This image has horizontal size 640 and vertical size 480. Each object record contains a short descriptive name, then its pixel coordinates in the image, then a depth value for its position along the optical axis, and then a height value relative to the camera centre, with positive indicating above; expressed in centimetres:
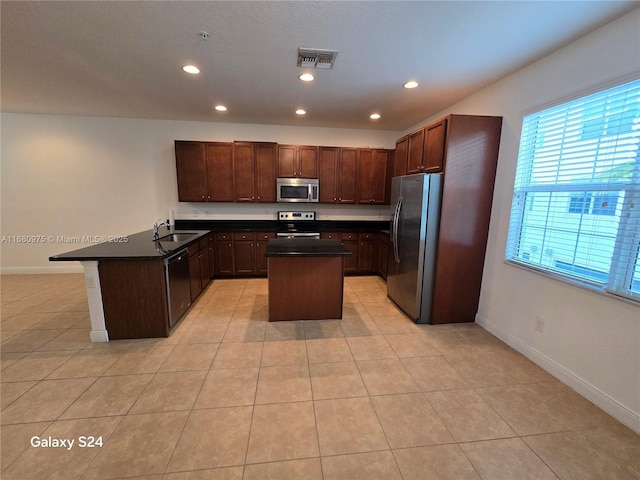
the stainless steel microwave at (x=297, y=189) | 457 +19
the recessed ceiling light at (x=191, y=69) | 254 +128
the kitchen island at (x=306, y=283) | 299 -97
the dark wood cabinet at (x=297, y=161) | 453 +68
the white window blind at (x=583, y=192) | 176 +10
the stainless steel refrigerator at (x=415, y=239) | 288 -44
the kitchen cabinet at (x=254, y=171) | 443 +47
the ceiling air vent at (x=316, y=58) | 224 +127
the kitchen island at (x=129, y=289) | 249 -91
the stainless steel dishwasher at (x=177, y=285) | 274 -98
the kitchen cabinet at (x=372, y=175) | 476 +48
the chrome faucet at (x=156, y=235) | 324 -47
